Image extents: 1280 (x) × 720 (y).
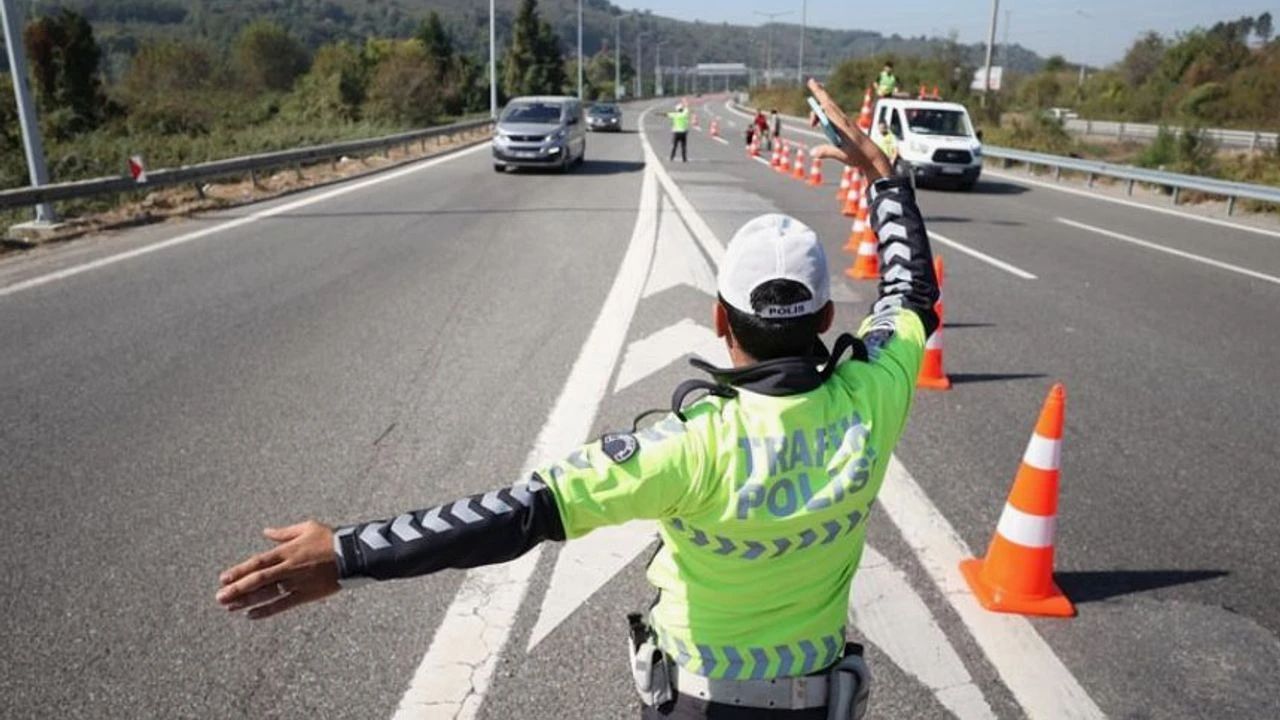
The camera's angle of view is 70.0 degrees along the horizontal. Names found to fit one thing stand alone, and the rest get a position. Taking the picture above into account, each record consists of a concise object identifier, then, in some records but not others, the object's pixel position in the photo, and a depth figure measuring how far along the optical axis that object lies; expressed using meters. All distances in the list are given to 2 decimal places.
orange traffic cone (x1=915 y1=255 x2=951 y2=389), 6.56
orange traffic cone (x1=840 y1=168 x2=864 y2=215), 15.85
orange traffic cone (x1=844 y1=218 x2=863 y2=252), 11.89
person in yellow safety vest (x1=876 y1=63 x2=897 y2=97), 15.21
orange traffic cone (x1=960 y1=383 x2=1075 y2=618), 3.71
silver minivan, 22.61
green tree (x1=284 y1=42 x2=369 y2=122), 66.31
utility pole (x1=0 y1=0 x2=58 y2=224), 12.61
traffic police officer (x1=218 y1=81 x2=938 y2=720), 1.72
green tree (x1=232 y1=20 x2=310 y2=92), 113.38
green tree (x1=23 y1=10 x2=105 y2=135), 66.06
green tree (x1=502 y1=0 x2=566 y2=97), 102.38
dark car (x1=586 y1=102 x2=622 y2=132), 46.16
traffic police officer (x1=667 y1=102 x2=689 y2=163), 26.92
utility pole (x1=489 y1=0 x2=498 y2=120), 42.31
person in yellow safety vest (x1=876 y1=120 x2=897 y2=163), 13.31
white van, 21.20
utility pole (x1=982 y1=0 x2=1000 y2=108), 36.22
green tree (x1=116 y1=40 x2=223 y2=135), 65.50
